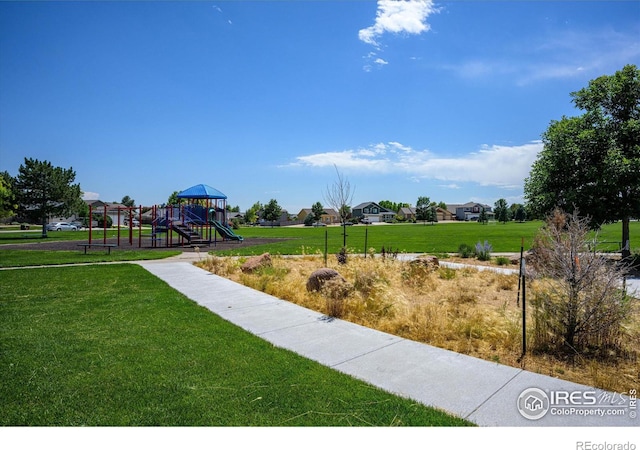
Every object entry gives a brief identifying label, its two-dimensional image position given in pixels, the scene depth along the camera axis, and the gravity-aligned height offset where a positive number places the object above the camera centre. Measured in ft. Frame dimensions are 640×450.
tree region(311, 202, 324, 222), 297.94 +9.33
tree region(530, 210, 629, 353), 16.69 -3.72
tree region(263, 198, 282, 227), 260.83 +8.27
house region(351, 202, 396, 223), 383.65 +10.91
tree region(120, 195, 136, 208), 406.46 +21.28
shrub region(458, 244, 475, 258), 55.57 -4.36
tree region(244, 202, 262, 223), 287.07 +5.66
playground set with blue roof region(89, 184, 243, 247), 82.84 +0.80
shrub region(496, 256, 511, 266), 46.80 -4.83
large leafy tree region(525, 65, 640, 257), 43.09 +8.70
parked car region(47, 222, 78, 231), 177.58 -4.36
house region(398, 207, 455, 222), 368.97 +11.03
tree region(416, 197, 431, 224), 296.51 +9.85
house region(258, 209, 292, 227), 306.76 +0.20
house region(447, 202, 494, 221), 421.59 +17.76
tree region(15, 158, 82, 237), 115.75 +8.71
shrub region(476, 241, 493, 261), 51.71 -4.08
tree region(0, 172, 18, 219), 97.71 +4.77
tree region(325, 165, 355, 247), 44.55 +1.90
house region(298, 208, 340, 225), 346.29 +6.20
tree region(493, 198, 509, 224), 319.27 +13.11
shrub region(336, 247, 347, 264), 43.69 -4.27
